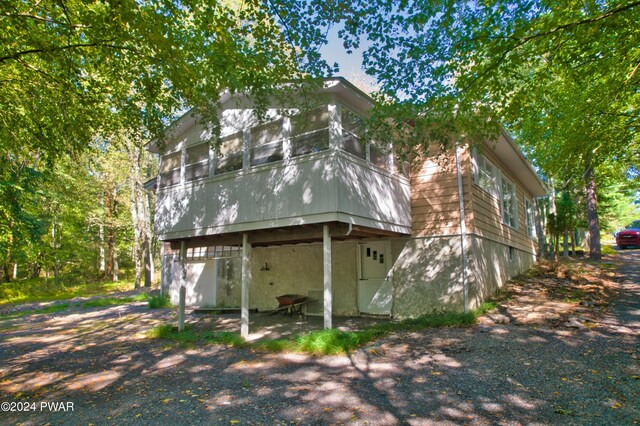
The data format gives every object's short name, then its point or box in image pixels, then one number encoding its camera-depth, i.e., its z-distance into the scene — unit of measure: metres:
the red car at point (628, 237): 22.92
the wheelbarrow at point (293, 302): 9.68
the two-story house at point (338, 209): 7.70
